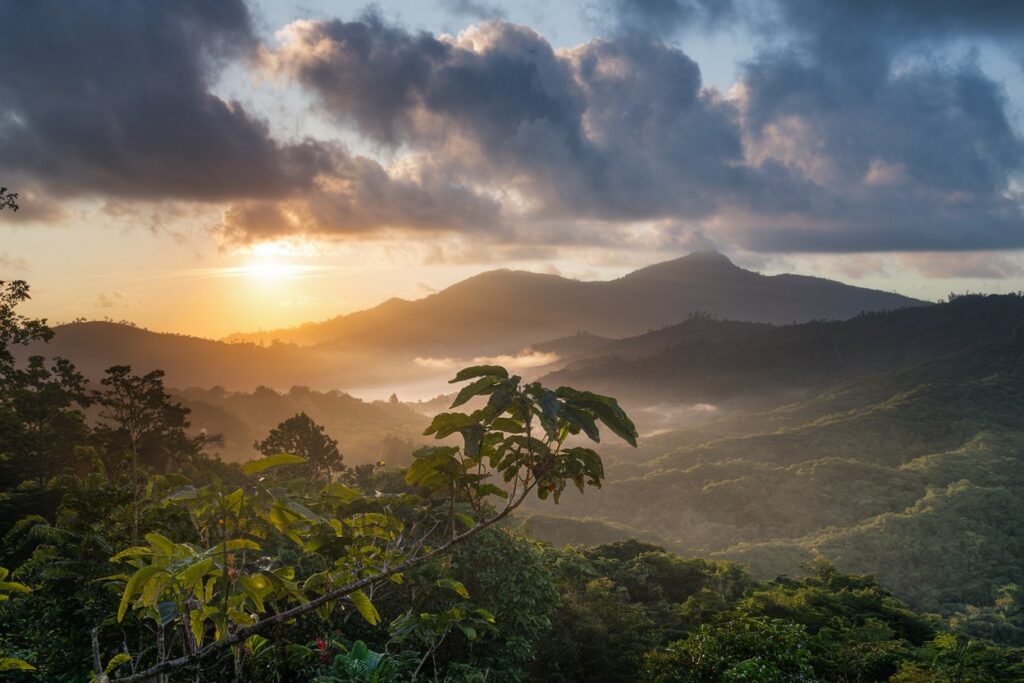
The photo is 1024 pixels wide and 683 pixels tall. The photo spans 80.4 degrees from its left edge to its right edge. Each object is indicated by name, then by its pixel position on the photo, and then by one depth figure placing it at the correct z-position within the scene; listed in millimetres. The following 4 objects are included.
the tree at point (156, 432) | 32688
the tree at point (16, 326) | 22703
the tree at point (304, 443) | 47594
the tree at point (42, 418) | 31531
